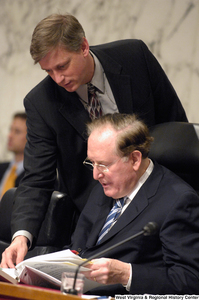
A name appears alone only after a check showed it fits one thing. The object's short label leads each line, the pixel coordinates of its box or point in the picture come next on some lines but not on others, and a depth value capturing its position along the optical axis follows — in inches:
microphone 138.6
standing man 155.8
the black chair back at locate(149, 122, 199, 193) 155.0
